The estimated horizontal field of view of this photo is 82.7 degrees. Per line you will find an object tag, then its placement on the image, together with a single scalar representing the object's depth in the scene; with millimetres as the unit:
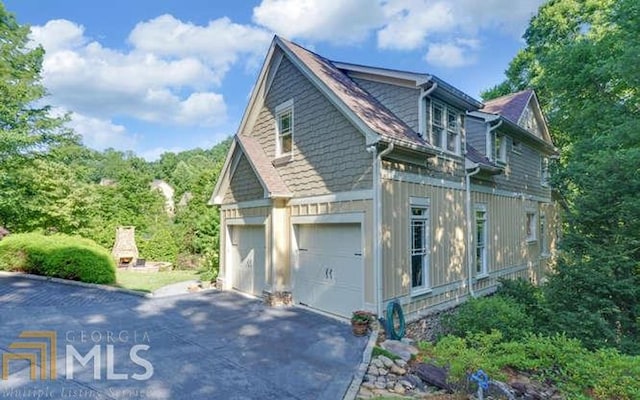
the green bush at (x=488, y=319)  8312
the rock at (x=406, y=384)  5375
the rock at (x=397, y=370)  5825
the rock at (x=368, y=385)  5252
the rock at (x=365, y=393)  4891
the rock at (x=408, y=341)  7155
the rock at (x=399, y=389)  5207
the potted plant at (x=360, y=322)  7166
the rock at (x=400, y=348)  6430
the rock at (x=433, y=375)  5328
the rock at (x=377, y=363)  5927
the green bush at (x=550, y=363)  4816
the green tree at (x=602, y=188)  8852
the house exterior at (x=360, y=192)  7984
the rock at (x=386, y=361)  5973
